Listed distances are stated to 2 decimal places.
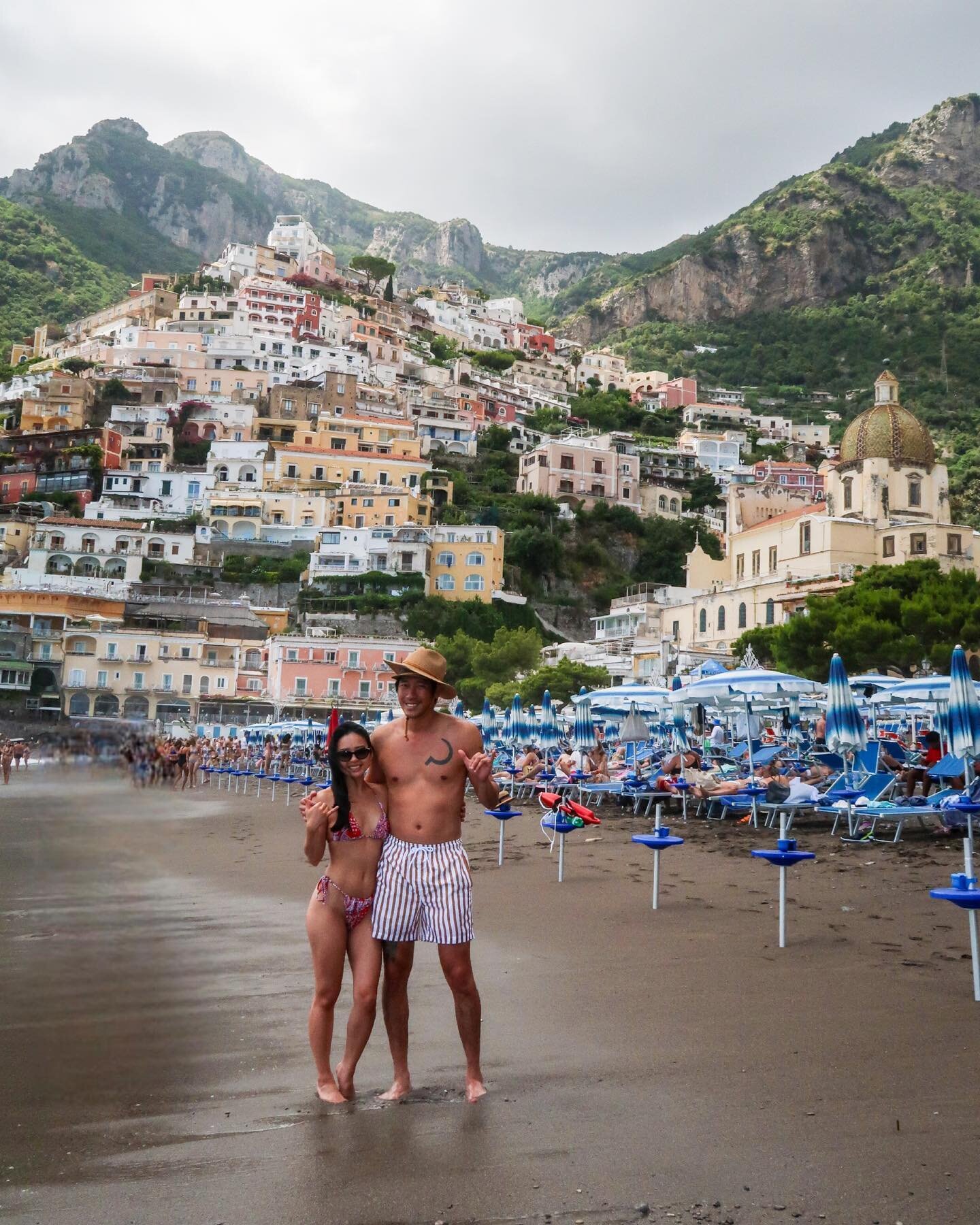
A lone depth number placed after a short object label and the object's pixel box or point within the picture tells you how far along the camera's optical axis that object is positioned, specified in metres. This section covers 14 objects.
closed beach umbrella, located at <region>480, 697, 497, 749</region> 28.47
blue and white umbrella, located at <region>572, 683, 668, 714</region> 19.74
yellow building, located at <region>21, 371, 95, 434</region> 82.44
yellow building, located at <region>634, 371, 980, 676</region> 44.97
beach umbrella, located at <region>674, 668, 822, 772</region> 16.20
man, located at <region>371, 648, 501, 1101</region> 4.32
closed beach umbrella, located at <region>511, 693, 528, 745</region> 22.86
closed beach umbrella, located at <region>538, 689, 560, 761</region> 21.94
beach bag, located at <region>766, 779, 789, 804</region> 13.37
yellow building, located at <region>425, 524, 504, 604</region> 68.38
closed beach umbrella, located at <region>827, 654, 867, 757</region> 12.23
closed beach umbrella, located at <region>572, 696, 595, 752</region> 19.31
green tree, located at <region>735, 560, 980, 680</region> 29.52
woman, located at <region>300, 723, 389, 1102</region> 4.26
